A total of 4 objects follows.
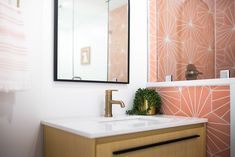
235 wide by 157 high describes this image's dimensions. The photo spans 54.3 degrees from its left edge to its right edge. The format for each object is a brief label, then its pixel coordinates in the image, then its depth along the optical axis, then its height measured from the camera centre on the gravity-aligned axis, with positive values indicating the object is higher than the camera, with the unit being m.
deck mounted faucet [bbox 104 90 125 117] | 1.53 -0.13
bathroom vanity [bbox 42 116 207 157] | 0.99 -0.27
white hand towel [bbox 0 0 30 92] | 1.05 +0.15
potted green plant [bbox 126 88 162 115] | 1.71 -0.15
